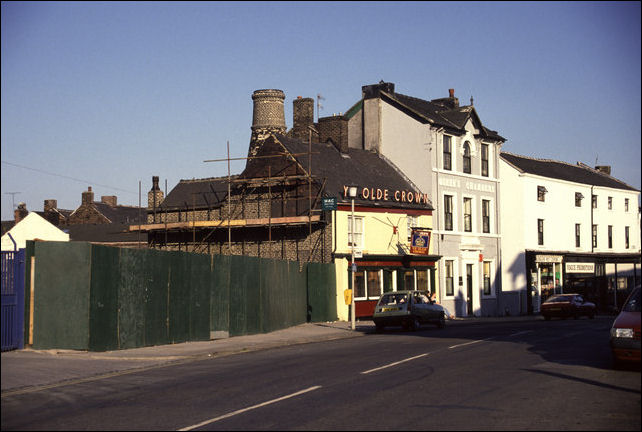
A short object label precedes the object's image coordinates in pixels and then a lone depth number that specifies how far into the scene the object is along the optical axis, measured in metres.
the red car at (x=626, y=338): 14.81
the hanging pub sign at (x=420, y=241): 43.78
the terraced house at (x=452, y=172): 46.81
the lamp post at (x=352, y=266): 31.20
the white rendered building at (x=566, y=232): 53.50
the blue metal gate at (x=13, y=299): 19.61
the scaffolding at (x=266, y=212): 40.41
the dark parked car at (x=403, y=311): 31.02
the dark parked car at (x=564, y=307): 42.81
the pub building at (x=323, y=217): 40.41
